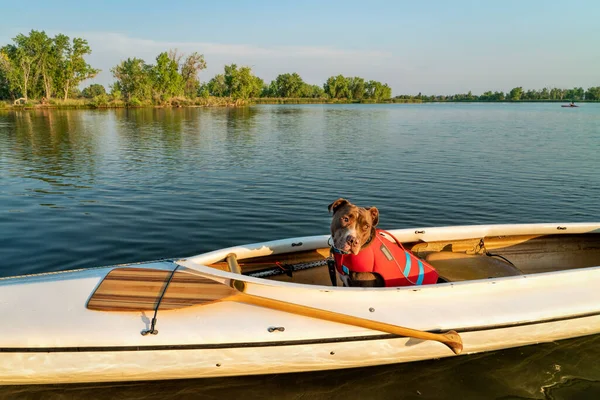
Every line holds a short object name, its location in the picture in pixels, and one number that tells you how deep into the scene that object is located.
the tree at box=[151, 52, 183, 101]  77.38
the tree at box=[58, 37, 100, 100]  69.31
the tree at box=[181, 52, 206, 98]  90.00
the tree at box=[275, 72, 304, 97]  137.25
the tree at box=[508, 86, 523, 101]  172.25
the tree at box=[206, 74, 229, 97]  109.82
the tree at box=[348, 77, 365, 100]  153.75
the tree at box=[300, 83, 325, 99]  140.12
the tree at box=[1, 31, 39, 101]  62.06
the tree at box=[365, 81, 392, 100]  158.00
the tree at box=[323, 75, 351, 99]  150.25
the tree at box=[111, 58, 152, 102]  75.12
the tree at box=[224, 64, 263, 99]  93.25
